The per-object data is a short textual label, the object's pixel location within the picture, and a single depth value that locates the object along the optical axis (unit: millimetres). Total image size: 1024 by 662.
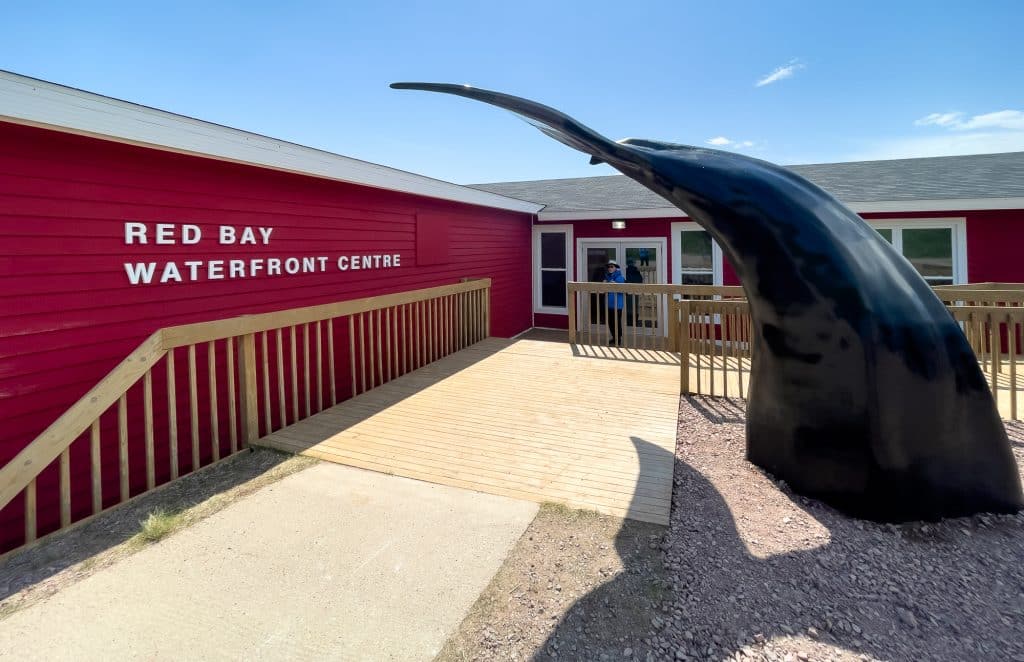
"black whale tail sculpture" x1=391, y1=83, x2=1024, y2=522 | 2635
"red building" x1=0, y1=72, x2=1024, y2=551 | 3018
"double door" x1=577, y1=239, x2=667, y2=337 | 9953
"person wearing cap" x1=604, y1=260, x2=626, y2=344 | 8109
